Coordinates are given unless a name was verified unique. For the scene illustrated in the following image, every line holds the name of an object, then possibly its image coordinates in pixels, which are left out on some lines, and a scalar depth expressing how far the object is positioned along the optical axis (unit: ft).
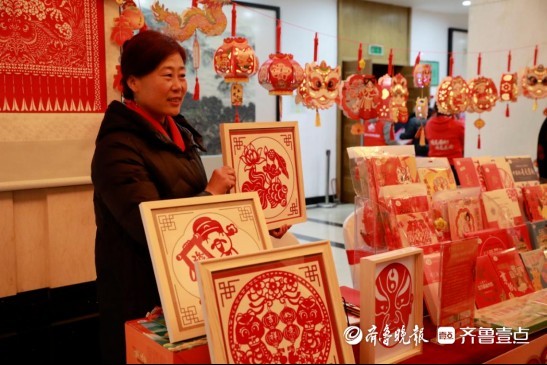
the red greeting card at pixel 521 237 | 5.58
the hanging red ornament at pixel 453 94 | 12.20
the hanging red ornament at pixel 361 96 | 10.94
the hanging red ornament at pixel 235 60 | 9.09
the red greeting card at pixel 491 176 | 6.65
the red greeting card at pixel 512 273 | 5.05
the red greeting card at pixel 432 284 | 4.49
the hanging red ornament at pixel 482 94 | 12.33
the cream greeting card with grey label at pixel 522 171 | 7.08
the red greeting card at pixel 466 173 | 6.48
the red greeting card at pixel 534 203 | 6.57
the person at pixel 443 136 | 17.88
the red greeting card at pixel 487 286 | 4.84
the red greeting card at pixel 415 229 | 5.21
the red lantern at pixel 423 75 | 13.47
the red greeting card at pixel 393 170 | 5.48
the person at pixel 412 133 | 21.59
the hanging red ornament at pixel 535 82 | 12.38
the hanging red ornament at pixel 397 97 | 11.90
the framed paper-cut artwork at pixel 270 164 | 4.91
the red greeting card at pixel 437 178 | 5.98
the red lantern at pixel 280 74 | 9.48
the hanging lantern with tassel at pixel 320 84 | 10.57
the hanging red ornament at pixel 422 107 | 13.42
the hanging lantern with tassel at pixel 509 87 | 13.07
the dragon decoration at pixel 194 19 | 7.82
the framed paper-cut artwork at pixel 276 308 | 3.12
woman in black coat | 4.49
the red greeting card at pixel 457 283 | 4.28
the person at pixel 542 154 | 13.17
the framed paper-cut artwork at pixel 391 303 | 3.74
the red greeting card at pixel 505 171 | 6.85
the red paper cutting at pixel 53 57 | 7.43
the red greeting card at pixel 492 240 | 5.19
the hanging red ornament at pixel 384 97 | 11.73
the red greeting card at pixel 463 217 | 5.54
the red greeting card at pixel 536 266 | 5.35
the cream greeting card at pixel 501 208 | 5.88
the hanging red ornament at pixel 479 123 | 14.49
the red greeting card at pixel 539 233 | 5.82
